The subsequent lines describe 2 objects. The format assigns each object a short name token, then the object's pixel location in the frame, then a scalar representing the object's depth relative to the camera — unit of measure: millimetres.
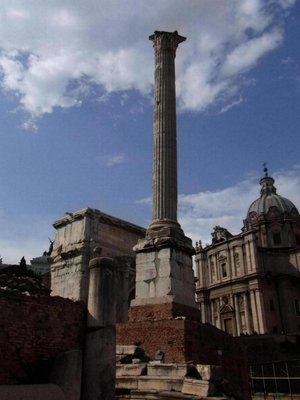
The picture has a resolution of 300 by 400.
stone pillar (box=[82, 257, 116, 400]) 8188
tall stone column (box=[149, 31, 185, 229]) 14742
